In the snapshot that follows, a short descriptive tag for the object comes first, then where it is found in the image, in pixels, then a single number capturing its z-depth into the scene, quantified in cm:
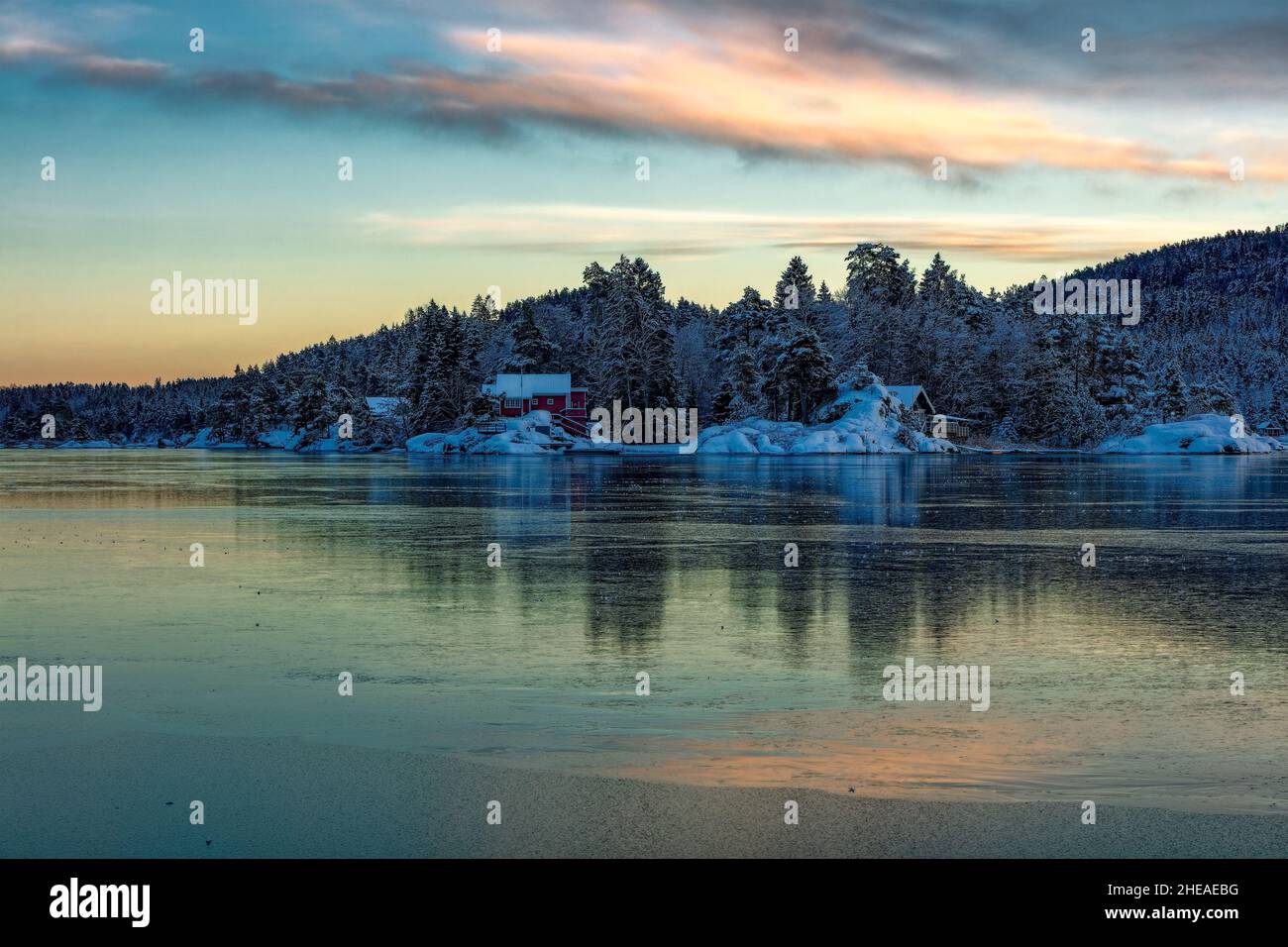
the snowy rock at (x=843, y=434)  12506
